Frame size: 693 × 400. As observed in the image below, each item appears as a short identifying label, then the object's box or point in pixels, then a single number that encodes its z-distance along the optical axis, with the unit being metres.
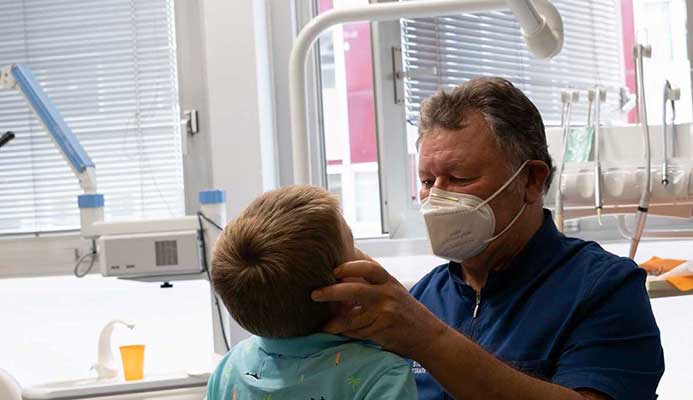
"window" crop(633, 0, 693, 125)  2.91
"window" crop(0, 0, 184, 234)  3.18
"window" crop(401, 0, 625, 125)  3.10
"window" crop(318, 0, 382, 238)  3.19
